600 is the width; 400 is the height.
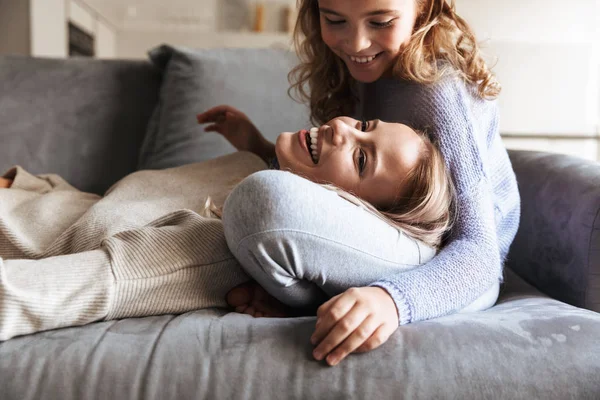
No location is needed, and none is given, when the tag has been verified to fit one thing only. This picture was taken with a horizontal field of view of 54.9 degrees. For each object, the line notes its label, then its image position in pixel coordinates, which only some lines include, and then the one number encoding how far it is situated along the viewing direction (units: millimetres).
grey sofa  687
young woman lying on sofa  760
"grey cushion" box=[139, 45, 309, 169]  1576
